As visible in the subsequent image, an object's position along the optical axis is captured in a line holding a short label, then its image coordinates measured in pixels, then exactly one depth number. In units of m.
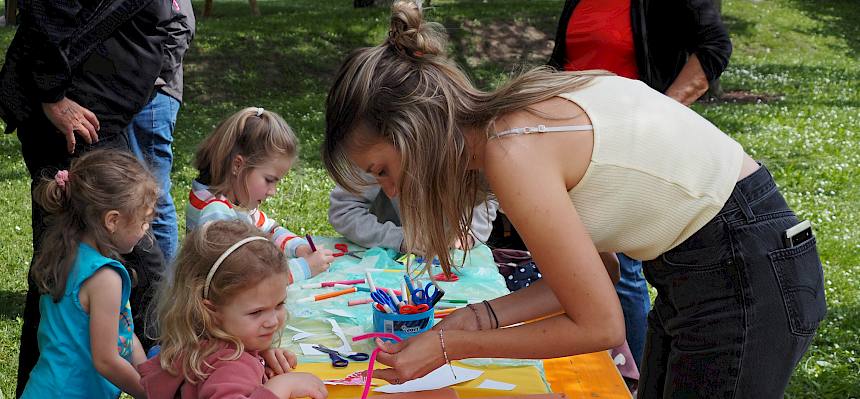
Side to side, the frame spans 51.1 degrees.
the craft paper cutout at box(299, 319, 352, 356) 2.42
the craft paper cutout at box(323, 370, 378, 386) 2.20
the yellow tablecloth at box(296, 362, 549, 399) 2.17
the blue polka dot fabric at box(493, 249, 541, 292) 3.54
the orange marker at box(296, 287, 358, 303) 2.87
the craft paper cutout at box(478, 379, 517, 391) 2.21
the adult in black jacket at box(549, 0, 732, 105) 3.22
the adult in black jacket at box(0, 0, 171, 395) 2.76
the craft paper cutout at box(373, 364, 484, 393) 2.18
